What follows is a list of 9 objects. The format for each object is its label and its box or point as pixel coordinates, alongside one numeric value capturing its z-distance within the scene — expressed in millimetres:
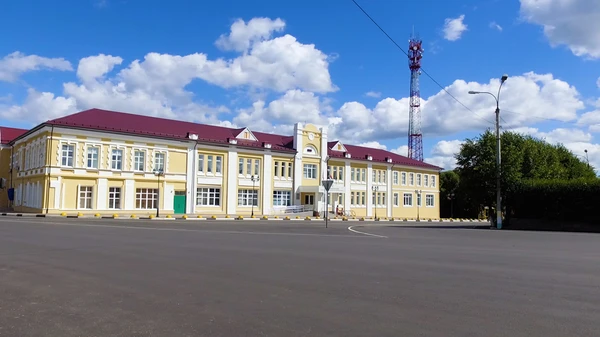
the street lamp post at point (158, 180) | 48881
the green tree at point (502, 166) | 41375
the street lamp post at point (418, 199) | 74725
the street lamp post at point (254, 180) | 53625
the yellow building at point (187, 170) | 45469
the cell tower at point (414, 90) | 73250
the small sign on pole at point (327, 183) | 32725
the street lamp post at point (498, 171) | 35812
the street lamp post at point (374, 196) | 68944
